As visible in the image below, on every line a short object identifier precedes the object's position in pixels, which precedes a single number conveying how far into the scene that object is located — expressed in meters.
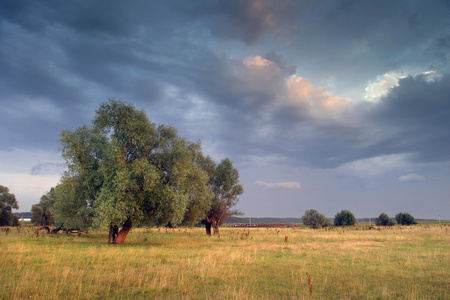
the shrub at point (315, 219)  99.00
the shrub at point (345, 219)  103.75
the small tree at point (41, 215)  90.88
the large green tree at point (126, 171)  25.56
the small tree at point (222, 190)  50.54
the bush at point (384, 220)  110.00
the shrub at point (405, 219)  115.19
